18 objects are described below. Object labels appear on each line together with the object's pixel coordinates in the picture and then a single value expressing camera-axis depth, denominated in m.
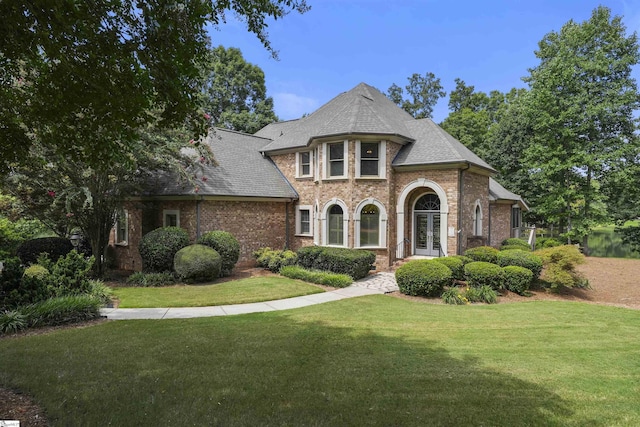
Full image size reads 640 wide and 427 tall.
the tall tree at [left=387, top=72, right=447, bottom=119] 47.41
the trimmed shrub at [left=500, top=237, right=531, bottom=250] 18.81
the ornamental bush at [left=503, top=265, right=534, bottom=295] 11.80
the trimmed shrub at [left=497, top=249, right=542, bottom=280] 12.65
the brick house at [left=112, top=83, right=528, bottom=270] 15.12
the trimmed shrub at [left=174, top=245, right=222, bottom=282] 12.53
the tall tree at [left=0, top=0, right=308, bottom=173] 3.64
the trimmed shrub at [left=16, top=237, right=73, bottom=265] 13.70
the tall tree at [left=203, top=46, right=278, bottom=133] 35.03
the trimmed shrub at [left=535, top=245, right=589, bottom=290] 12.08
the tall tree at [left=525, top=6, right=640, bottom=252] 24.08
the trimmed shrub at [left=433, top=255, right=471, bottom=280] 12.57
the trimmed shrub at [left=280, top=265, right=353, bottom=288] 12.76
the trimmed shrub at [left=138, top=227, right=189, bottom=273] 13.23
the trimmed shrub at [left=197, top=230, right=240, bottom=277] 13.94
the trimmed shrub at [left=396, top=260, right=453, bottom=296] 11.24
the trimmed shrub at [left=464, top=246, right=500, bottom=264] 13.77
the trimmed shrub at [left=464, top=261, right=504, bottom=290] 11.88
